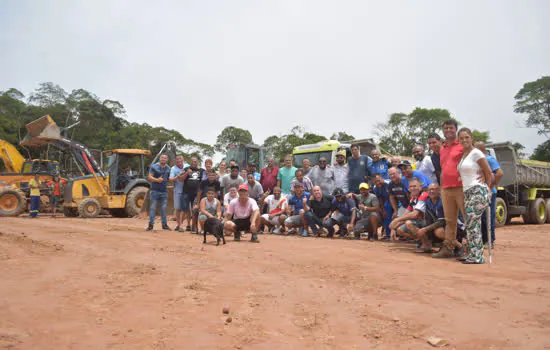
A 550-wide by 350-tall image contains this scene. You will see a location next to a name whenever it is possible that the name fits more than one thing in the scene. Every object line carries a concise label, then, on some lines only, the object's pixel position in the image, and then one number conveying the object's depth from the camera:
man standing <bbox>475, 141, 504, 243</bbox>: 5.92
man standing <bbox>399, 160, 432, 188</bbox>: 7.25
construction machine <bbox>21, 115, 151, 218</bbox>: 15.89
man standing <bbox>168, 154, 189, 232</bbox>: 9.37
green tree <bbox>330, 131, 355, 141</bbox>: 40.25
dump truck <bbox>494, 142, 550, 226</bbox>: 13.08
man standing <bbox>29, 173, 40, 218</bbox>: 15.29
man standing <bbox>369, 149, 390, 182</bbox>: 9.03
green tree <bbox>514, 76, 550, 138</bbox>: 35.97
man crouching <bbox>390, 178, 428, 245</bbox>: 6.62
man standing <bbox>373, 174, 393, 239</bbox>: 8.23
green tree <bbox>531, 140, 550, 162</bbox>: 34.72
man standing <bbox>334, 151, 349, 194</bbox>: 9.36
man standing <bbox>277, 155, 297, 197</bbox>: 10.09
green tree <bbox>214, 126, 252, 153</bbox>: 45.23
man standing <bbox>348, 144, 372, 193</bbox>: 9.11
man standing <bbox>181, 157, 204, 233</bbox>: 9.18
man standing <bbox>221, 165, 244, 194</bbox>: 9.33
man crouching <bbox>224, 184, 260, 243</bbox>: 7.84
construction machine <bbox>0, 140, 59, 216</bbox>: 15.46
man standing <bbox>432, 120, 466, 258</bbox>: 5.69
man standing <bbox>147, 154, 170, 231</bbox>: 9.37
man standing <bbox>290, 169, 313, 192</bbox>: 9.43
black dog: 7.09
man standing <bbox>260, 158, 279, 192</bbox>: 10.34
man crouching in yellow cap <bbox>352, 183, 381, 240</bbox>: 8.23
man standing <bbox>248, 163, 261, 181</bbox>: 9.87
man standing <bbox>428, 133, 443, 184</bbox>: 6.69
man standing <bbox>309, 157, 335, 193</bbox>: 9.62
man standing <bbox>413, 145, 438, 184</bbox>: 7.71
